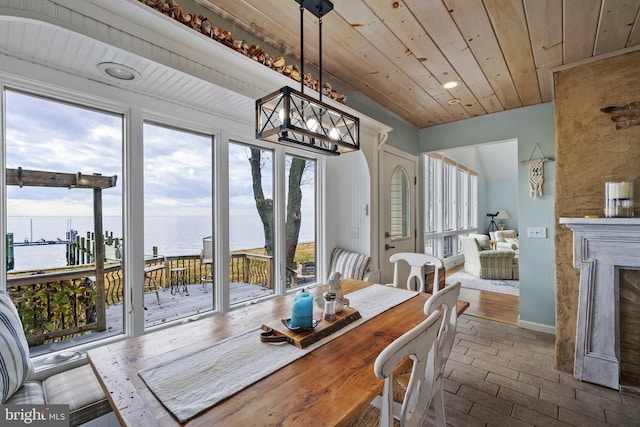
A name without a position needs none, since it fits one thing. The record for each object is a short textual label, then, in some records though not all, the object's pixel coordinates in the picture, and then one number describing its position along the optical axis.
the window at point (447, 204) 5.97
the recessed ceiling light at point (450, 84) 2.73
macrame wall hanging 3.13
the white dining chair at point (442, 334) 1.15
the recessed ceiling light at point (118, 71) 1.46
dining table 0.86
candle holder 2.06
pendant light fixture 1.26
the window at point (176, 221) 1.94
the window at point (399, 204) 3.64
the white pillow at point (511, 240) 7.02
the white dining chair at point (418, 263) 2.41
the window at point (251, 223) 2.39
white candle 2.07
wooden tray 1.30
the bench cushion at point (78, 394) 1.32
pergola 1.57
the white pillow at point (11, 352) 1.16
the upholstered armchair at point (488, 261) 5.32
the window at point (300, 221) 2.86
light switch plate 3.13
